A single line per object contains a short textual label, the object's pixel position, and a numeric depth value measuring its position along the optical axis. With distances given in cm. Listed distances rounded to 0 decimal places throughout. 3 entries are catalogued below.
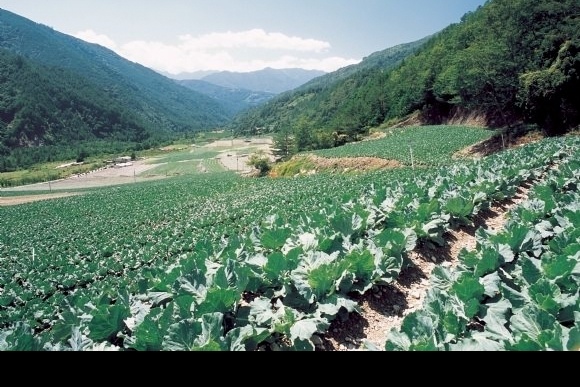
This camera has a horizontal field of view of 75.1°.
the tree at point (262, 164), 5806
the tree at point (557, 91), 2912
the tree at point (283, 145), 8112
